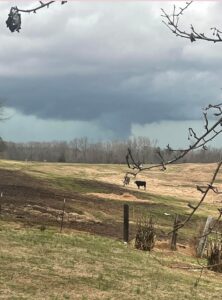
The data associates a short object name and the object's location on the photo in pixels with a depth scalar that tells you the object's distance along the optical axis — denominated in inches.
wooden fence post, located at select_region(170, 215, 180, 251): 874.2
